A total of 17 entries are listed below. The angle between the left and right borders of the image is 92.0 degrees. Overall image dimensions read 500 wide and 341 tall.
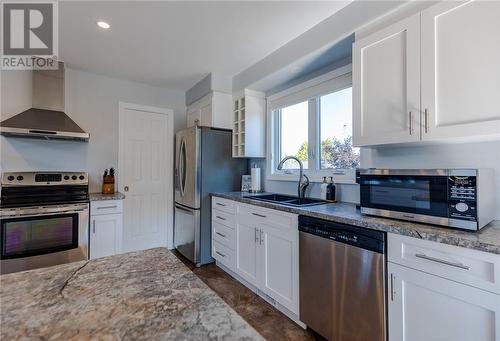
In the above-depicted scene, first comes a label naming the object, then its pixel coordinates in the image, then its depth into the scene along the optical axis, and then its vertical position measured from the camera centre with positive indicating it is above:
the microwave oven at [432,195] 1.13 -0.13
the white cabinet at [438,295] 1.00 -0.57
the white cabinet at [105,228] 2.63 -0.63
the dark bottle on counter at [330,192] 2.22 -0.19
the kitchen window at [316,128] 2.26 +0.48
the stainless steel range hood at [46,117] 2.45 +0.60
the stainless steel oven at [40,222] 2.20 -0.48
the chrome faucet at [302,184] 2.42 -0.13
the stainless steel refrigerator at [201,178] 2.98 -0.08
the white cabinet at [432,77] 1.18 +0.54
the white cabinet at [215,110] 3.20 +0.84
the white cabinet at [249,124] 3.04 +0.61
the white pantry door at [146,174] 3.38 -0.03
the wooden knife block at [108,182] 3.11 -0.14
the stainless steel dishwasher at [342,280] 1.33 -0.67
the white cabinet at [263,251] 1.88 -0.73
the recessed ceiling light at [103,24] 2.07 +1.29
